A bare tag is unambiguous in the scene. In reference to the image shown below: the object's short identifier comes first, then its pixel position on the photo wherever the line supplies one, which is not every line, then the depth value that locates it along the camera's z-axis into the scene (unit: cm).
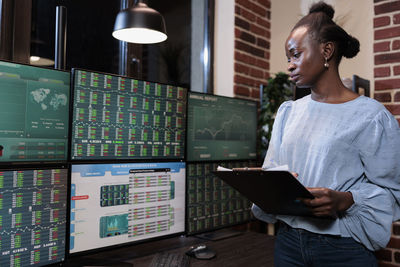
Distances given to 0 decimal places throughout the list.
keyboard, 136
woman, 96
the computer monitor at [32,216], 117
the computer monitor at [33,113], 119
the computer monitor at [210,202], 179
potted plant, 240
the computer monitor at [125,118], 139
